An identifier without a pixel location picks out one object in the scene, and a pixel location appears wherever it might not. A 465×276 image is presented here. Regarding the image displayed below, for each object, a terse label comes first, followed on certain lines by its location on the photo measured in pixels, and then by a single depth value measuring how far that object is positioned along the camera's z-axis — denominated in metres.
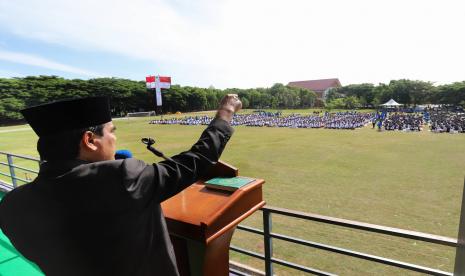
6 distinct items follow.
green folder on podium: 1.51
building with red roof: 87.62
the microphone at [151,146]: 1.22
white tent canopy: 40.58
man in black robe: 1.01
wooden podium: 1.36
